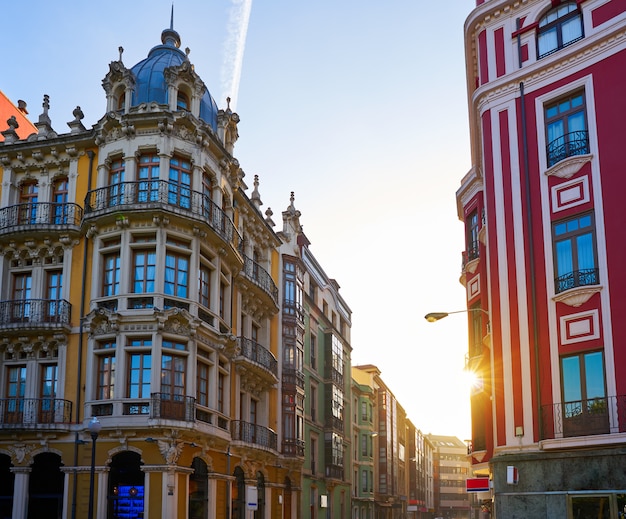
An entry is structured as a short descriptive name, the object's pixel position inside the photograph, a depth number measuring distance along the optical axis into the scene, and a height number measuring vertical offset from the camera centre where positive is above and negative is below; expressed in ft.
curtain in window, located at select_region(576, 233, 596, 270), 72.54 +18.50
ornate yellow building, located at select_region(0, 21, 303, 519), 100.32 +20.28
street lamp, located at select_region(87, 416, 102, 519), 74.74 +3.74
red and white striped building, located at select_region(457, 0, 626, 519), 68.69 +19.25
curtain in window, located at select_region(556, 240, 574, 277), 74.04 +18.31
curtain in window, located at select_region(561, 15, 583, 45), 79.92 +40.98
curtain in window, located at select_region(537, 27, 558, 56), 81.87 +40.92
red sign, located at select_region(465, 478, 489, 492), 83.97 -1.41
